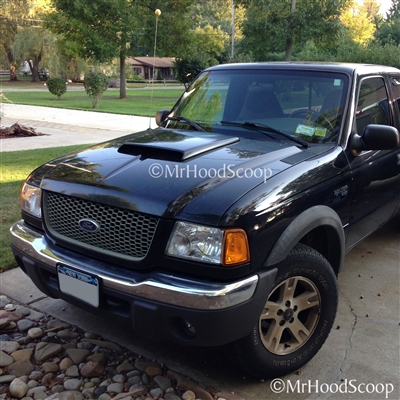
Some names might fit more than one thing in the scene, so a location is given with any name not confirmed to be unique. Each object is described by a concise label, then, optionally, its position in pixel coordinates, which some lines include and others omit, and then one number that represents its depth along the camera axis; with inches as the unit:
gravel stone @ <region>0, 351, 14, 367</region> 114.1
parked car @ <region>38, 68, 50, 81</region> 2384.1
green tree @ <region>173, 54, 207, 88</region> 1320.1
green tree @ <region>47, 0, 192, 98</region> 1138.0
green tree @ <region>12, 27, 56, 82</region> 1690.2
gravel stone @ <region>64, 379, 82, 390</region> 106.0
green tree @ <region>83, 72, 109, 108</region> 885.8
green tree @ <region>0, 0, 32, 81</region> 1774.1
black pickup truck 91.7
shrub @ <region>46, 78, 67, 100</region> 1095.6
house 2859.3
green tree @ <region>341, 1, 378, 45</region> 1631.4
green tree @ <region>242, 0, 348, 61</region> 885.8
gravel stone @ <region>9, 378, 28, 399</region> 103.1
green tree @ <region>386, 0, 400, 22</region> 2221.2
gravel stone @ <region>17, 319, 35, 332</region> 130.7
